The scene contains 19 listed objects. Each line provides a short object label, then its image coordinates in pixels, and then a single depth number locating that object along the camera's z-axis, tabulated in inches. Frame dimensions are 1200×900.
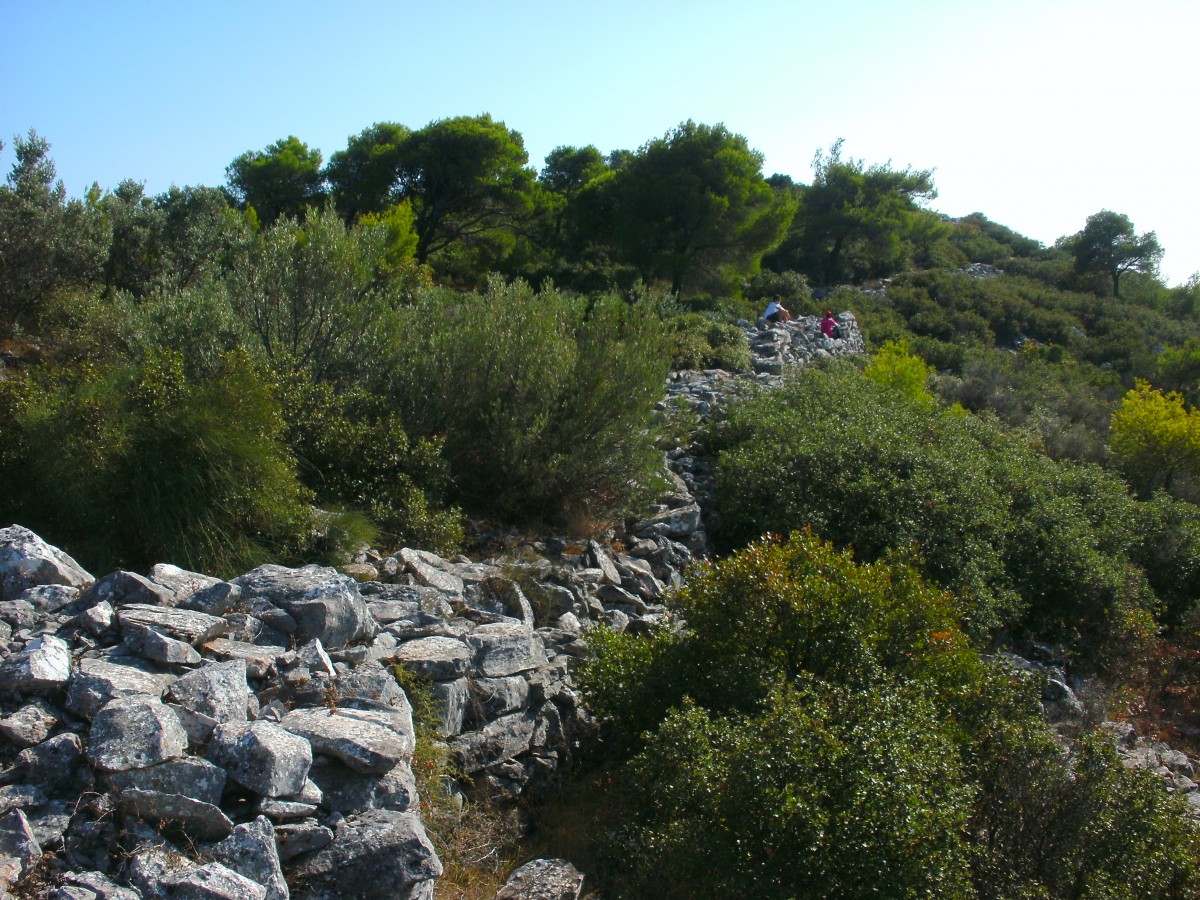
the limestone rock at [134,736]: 139.3
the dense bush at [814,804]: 150.4
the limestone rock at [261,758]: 143.9
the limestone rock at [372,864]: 144.2
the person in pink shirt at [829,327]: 825.5
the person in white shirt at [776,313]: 821.2
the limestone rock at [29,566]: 191.3
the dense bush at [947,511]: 352.8
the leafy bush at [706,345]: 601.0
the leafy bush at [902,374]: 569.3
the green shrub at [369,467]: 292.8
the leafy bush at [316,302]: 334.3
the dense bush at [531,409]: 344.5
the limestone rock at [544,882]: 171.6
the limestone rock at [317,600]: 193.0
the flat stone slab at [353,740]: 157.8
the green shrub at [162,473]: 237.5
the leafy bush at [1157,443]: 607.5
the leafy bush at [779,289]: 1021.2
